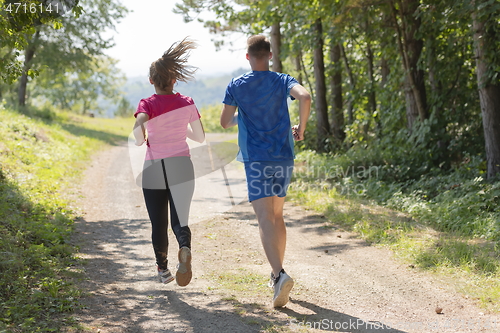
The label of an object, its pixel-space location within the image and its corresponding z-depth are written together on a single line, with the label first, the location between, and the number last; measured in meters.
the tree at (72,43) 24.39
